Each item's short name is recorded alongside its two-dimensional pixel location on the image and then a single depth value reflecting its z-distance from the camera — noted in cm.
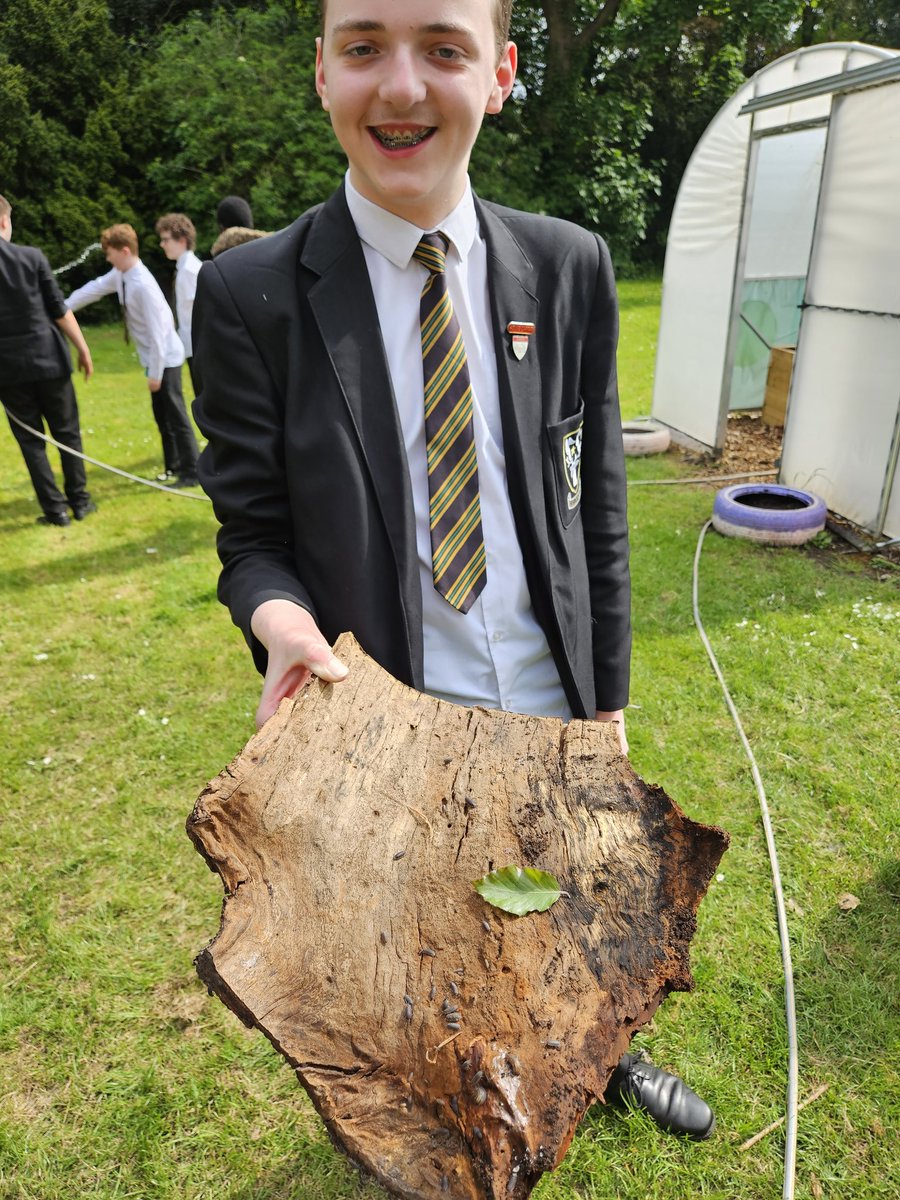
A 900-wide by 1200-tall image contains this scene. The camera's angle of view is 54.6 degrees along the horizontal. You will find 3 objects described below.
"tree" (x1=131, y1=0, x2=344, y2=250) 1806
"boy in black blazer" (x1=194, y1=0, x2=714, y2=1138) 142
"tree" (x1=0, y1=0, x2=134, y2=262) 1855
